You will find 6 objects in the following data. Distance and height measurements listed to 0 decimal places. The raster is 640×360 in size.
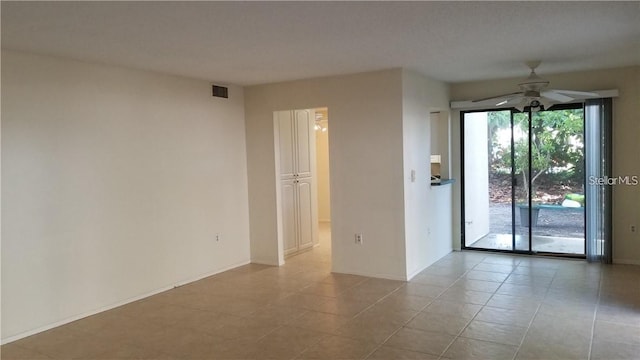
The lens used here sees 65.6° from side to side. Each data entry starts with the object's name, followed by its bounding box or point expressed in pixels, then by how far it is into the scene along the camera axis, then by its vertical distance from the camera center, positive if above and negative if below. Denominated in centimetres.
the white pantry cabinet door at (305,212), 717 -80
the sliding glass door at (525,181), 644 -41
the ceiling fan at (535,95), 496 +56
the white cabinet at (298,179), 681 -30
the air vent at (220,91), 603 +85
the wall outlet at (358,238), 578 -96
